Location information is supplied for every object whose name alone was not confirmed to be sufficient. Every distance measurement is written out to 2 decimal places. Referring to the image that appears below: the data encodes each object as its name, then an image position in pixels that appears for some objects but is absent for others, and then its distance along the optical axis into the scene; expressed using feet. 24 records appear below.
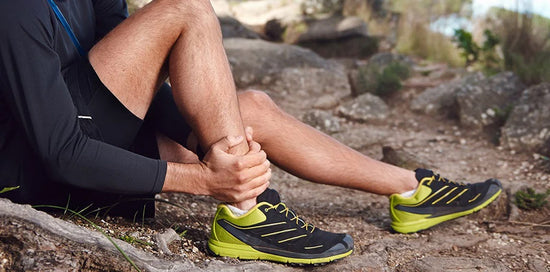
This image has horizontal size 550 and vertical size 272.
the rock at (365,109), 15.61
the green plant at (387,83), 17.17
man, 5.11
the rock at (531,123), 12.69
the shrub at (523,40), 16.83
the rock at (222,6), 35.68
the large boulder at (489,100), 14.47
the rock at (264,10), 32.68
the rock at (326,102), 16.56
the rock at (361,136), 13.50
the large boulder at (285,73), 17.38
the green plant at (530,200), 9.48
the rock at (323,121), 14.37
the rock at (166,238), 6.04
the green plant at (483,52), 19.08
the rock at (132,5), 14.05
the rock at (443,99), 15.64
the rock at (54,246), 4.96
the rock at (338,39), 27.17
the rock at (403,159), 11.87
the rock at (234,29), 23.79
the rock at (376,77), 17.22
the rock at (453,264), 7.10
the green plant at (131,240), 5.95
